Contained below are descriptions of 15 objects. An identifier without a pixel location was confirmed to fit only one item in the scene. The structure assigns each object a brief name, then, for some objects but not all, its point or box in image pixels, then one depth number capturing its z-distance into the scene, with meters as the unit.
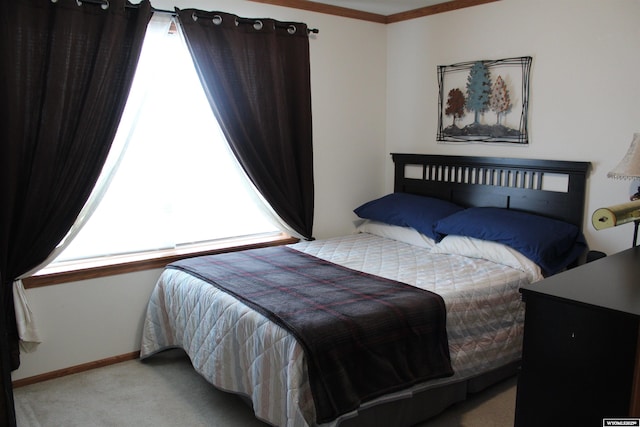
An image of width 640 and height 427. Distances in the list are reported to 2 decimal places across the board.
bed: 2.24
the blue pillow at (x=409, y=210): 3.77
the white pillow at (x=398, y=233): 3.78
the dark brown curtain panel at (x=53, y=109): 2.75
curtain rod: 2.92
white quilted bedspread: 2.24
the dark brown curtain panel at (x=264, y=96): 3.44
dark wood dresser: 1.71
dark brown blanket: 2.16
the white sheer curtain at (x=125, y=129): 2.95
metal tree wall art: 3.58
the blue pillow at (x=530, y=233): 3.10
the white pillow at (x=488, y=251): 3.09
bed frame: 2.50
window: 3.25
